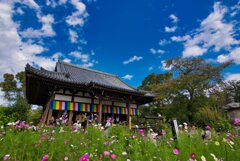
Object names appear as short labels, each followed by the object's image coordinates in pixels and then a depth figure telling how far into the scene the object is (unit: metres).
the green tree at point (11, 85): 23.45
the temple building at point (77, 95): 7.15
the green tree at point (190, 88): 13.36
